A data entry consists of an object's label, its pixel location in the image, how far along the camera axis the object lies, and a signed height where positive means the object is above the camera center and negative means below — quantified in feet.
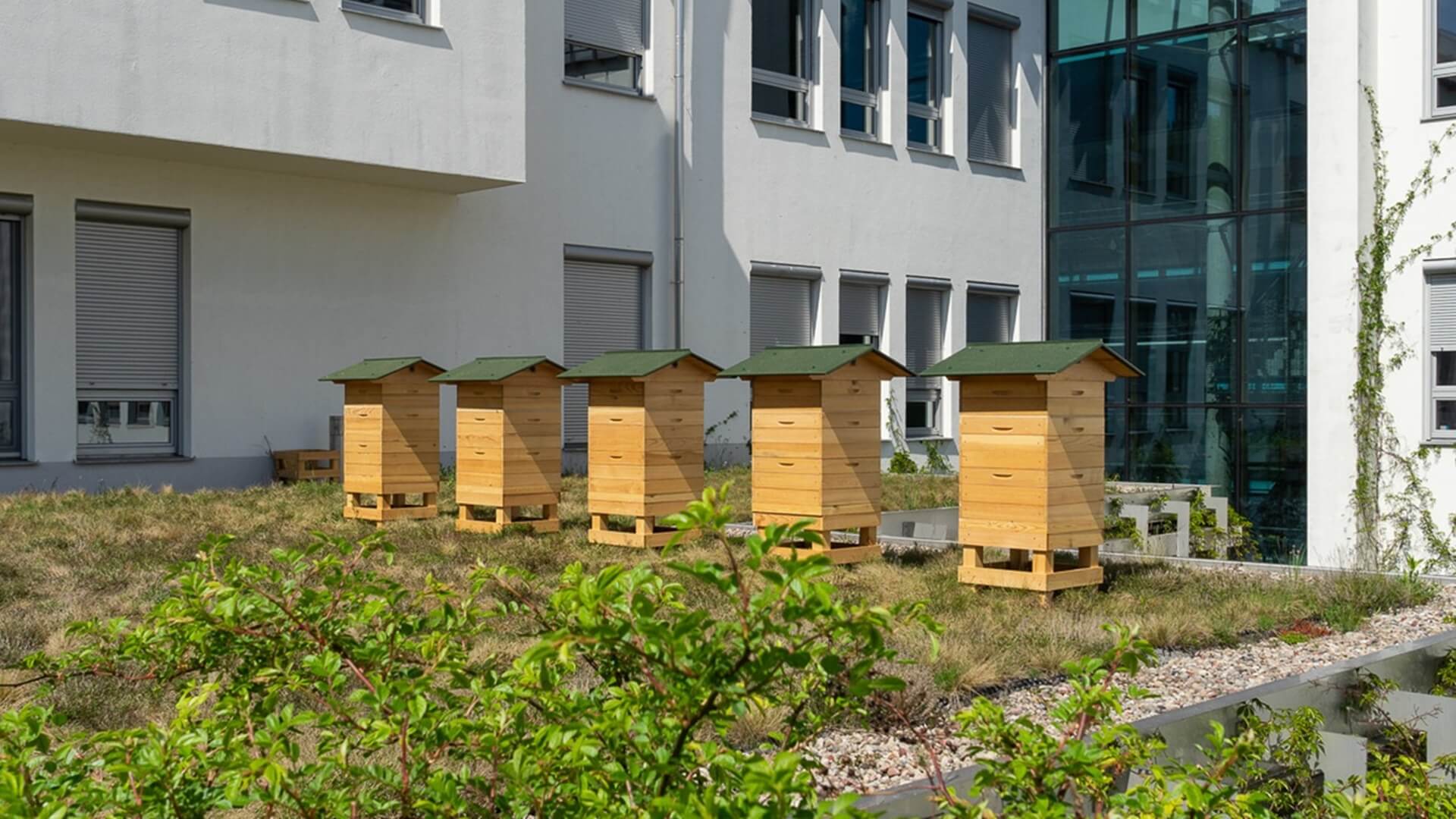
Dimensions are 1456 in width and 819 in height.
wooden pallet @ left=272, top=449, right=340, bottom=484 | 52.44 -1.87
